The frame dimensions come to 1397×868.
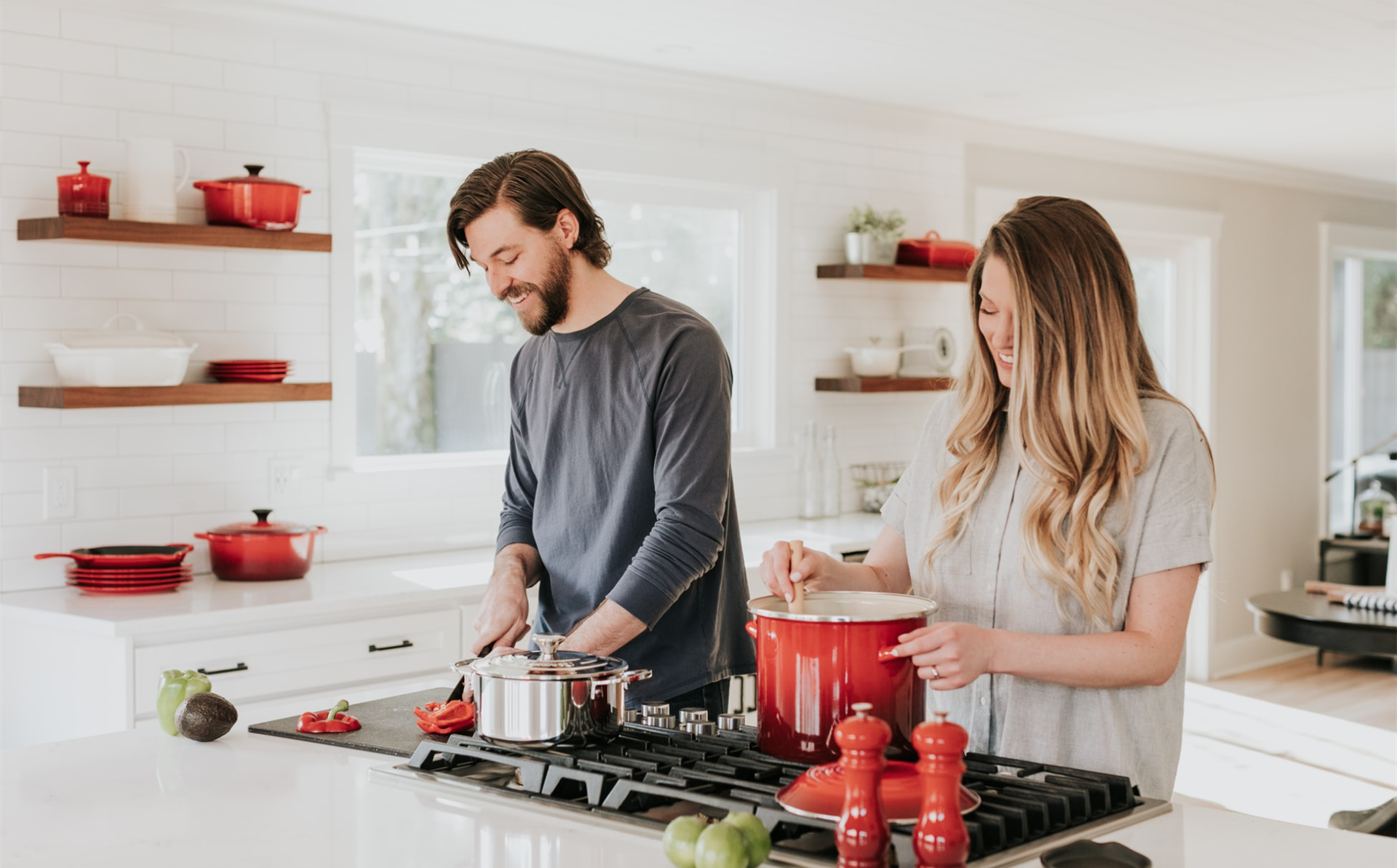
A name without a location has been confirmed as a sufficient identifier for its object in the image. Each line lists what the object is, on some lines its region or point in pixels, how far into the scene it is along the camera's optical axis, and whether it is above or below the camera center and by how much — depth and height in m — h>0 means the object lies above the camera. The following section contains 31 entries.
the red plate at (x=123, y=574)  3.40 -0.42
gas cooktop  1.39 -0.42
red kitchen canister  3.39 +0.53
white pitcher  3.50 +0.58
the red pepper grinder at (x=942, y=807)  1.25 -0.36
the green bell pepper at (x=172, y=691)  1.92 -0.40
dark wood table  3.87 -0.60
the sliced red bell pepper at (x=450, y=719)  1.85 -0.42
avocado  1.87 -0.43
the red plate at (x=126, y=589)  3.39 -0.46
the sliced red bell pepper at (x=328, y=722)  1.91 -0.44
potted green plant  5.17 +0.67
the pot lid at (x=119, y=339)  3.38 +0.17
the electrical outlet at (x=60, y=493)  3.52 -0.22
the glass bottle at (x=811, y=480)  5.17 -0.25
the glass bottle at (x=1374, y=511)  7.66 -0.51
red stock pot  1.55 -0.30
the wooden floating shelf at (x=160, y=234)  3.35 +0.45
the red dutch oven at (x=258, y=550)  3.58 -0.37
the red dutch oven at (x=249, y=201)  3.61 +0.55
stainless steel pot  1.67 -0.35
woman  1.73 -0.14
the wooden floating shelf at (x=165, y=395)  3.34 +0.03
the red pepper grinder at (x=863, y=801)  1.27 -0.36
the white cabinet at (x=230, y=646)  3.12 -0.58
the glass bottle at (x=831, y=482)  5.19 -0.26
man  2.20 -0.04
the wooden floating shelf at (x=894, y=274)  5.13 +0.54
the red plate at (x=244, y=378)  3.69 +0.08
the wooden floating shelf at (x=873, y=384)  5.13 +0.12
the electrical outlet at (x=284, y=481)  3.94 -0.21
